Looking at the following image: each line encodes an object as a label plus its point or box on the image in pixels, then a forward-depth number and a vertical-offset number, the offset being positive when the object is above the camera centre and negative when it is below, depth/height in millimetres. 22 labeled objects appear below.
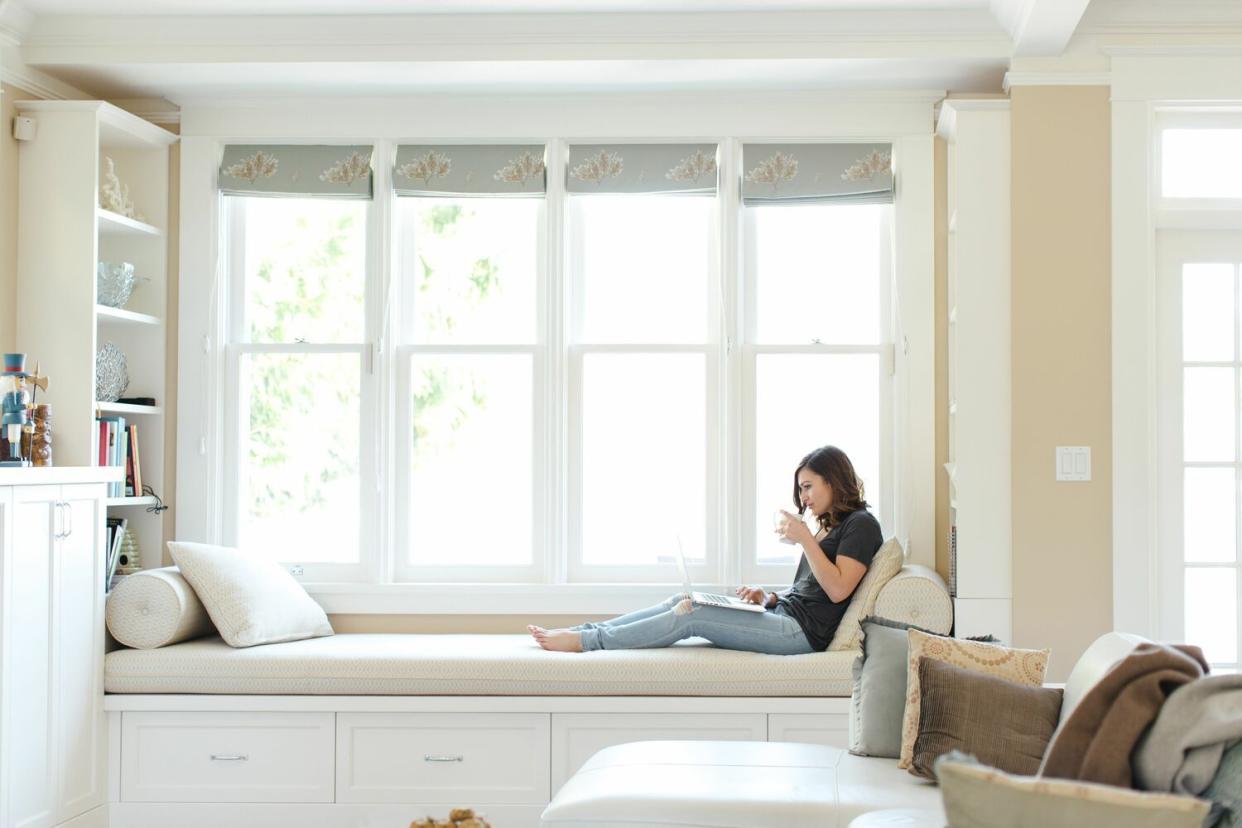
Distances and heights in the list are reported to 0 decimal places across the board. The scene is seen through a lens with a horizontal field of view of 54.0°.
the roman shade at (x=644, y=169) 4344 +988
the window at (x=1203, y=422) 3936 +78
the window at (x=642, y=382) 4379 +228
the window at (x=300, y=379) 4414 +239
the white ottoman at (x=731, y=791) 2518 -742
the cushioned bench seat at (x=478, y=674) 3676 -694
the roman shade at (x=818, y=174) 4305 +963
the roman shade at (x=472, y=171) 4375 +985
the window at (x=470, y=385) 4402 +217
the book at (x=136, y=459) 4262 -53
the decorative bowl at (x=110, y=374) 4168 +243
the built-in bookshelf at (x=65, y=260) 3943 +600
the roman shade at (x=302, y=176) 4402 +972
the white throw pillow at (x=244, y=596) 3814 -487
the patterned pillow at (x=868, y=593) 3793 -463
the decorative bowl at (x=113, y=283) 4172 +556
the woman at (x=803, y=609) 3770 -514
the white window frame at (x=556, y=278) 4289 +597
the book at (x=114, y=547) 4092 -350
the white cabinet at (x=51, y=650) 3275 -586
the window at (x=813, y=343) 4332 +365
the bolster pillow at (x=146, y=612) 3799 -524
